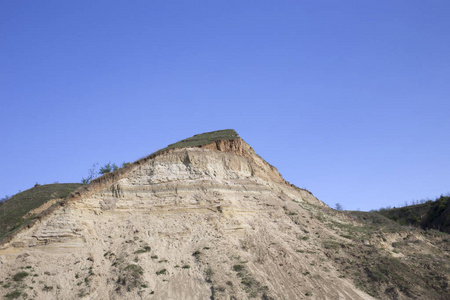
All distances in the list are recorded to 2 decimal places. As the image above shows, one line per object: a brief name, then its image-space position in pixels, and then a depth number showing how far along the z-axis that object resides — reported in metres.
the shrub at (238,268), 23.58
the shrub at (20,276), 22.16
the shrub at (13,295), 21.19
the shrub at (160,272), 23.30
